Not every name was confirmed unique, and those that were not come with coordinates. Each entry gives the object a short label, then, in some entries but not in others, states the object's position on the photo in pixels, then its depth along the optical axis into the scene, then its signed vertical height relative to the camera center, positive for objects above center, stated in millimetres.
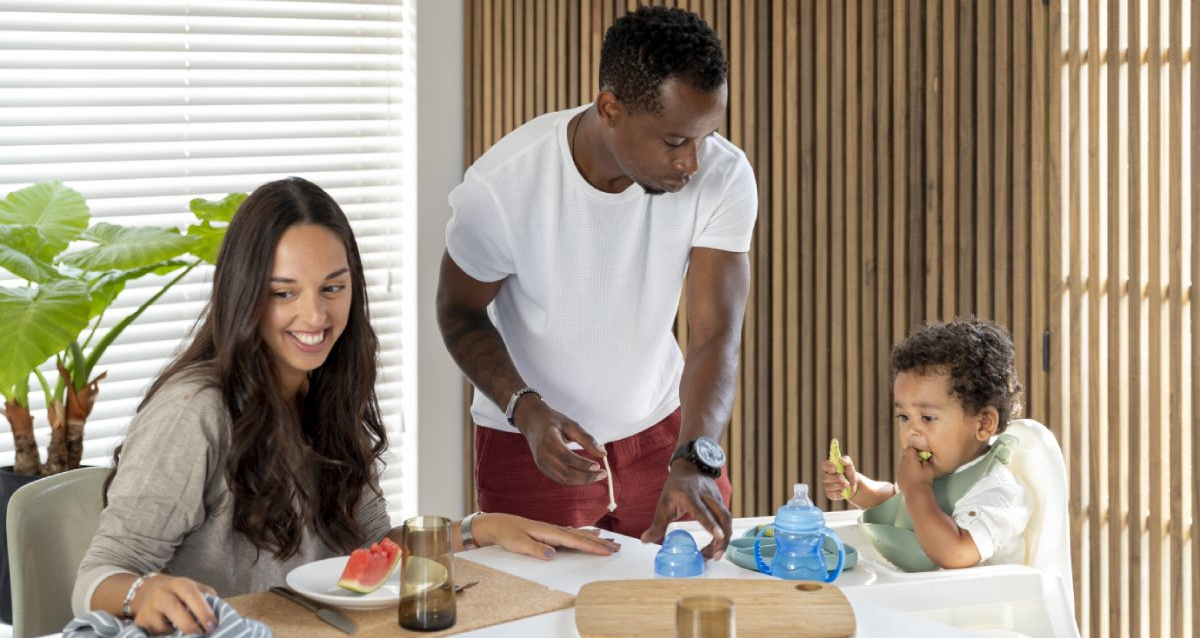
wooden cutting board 1665 -390
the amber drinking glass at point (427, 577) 1693 -339
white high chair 2564 -371
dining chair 2229 -393
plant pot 3377 -567
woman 1951 -186
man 2535 +54
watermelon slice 1797 -351
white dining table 1994 -462
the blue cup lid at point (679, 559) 1976 -369
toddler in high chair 2521 -297
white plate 1701 -375
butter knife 1691 -395
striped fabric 1574 -379
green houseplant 3170 +109
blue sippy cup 2033 -360
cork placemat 1697 -402
